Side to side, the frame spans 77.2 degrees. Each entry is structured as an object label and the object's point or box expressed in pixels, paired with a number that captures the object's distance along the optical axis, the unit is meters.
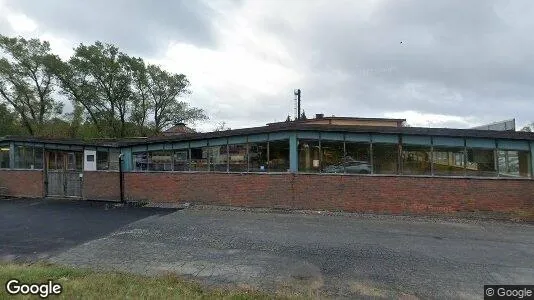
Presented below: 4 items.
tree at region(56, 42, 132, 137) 34.56
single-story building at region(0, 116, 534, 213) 12.73
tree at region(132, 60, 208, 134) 40.00
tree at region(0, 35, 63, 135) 31.80
